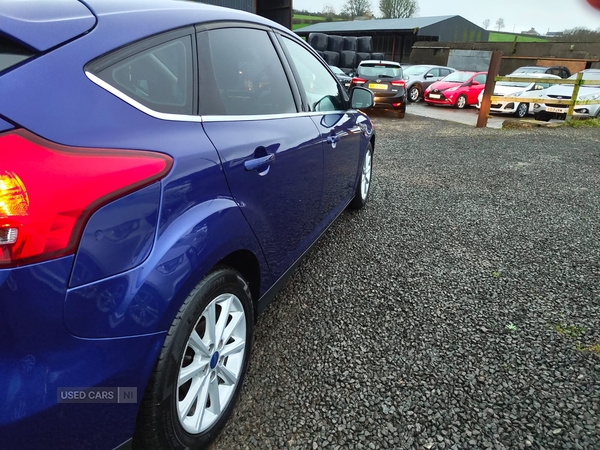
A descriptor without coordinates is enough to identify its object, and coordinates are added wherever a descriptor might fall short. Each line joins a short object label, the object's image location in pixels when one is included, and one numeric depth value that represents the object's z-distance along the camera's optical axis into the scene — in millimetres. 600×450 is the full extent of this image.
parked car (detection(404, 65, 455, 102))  16891
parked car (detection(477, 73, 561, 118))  12727
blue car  1021
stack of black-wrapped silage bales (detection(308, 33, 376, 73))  23625
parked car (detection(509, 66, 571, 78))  16719
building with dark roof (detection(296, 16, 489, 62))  35469
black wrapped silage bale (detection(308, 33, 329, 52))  23547
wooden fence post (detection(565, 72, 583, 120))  9852
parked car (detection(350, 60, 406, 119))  11773
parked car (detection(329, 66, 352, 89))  13894
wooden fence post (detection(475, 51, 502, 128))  10078
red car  14867
